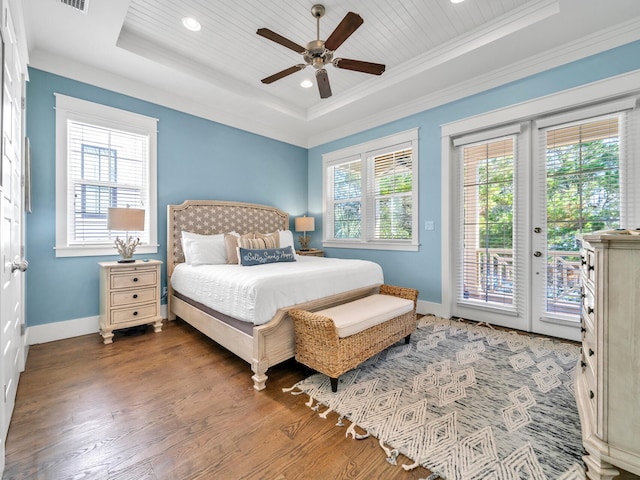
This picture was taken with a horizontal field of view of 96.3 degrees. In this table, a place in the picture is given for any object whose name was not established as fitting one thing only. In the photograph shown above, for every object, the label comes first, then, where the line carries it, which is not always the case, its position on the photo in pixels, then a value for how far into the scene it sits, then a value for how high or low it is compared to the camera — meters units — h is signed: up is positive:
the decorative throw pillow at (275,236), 3.77 +0.04
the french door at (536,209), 2.62 +0.30
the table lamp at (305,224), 4.93 +0.25
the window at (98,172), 2.96 +0.75
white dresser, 1.13 -0.49
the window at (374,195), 3.98 +0.69
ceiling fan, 2.02 +1.51
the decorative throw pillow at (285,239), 3.95 +0.00
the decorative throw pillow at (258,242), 3.47 -0.04
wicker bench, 1.92 -0.69
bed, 2.08 -0.54
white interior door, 1.41 +0.03
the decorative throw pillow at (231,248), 3.43 -0.11
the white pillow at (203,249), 3.30 -0.12
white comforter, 2.10 -0.39
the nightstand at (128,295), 2.83 -0.58
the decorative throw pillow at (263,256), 3.16 -0.19
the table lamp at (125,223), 2.84 +0.16
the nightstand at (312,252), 4.78 -0.23
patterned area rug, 1.35 -1.03
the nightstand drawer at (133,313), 2.87 -0.77
